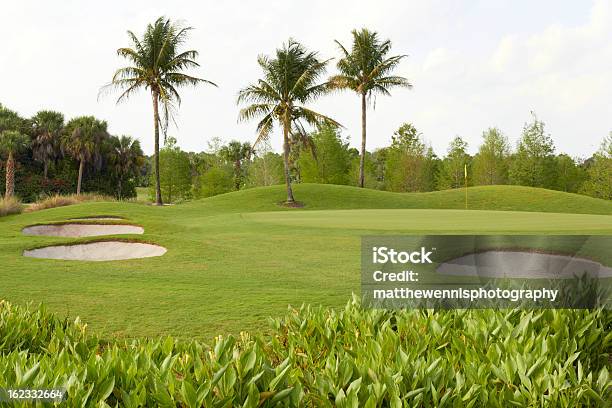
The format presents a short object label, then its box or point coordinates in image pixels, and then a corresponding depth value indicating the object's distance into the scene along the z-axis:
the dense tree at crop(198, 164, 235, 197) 65.12
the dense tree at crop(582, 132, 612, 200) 55.38
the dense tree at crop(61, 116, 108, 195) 51.53
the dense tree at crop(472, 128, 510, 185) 61.47
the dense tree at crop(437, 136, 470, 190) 61.47
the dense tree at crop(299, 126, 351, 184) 59.00
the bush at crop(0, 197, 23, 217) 26.77
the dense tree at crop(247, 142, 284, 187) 71.38
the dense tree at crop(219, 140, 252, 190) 80.62
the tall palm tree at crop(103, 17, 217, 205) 37.59
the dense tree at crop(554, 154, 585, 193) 63.31
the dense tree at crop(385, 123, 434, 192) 60.22
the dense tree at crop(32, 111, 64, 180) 52.78
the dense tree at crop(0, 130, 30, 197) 41.91
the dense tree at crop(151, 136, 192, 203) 62.94
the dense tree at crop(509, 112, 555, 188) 57.72
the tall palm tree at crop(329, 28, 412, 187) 47.01
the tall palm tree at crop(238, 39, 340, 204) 36.16
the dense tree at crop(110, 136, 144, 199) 56.69
